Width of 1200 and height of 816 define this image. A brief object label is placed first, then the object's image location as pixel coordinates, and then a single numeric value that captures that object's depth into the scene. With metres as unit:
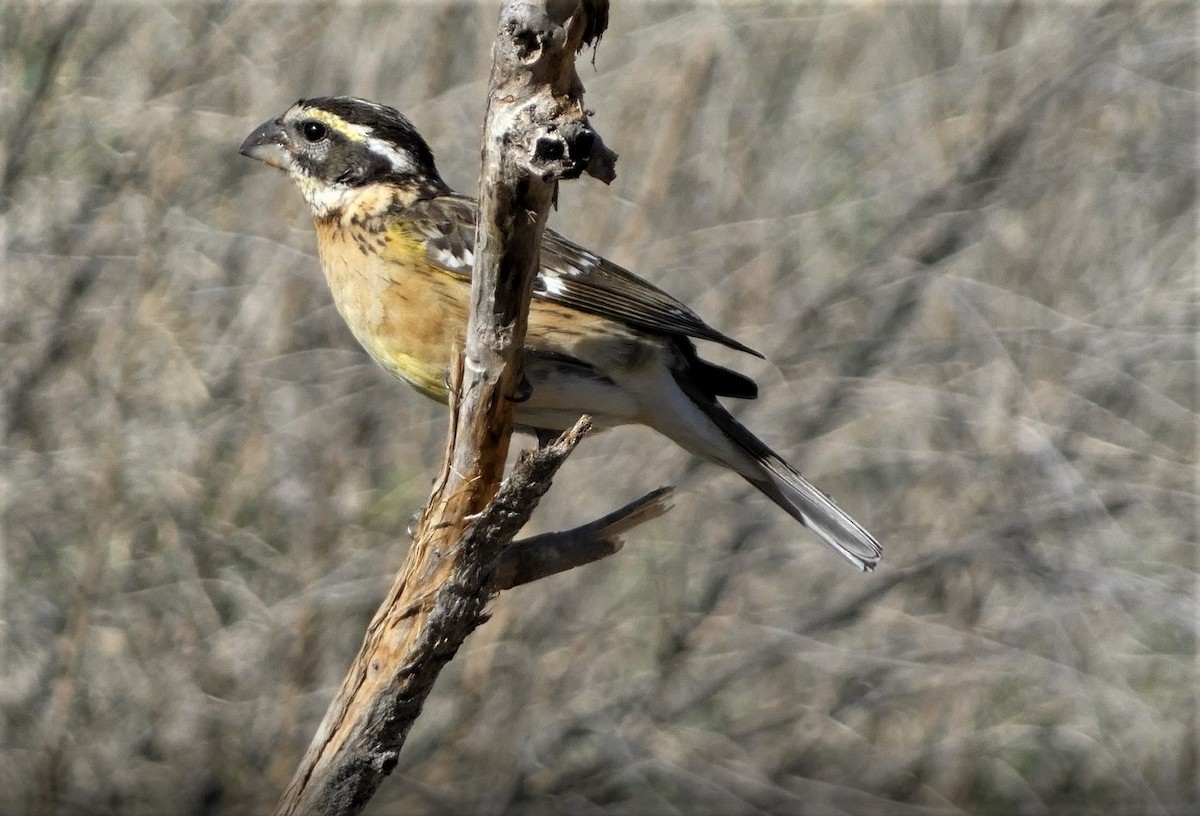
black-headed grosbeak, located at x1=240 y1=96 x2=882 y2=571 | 7.79
